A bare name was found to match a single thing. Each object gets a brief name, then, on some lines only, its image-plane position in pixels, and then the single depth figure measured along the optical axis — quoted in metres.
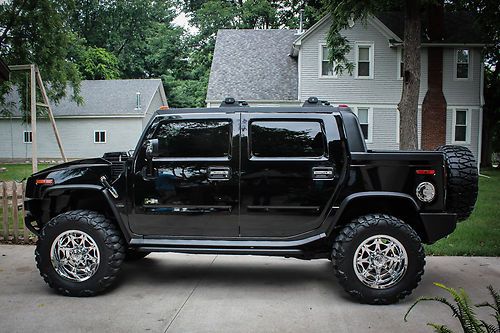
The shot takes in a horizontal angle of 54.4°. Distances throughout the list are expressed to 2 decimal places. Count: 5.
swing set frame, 11.82
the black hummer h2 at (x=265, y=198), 4.98
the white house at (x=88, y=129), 35.34
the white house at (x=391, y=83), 23.75
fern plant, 2.11
